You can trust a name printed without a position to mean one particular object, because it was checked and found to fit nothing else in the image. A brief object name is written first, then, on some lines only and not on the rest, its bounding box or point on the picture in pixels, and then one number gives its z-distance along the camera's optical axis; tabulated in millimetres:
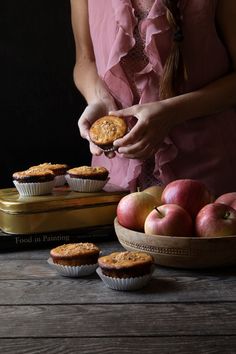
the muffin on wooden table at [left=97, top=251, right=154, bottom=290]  1173
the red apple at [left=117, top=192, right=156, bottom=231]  1306
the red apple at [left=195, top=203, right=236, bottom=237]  1238
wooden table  1034
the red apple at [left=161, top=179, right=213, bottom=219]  1301
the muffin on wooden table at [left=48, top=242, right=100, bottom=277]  1230
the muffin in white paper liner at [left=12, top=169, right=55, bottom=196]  1416
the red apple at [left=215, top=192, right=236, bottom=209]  1308
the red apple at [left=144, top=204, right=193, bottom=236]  1246
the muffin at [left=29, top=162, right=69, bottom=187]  1512
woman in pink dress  1529
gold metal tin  1383
